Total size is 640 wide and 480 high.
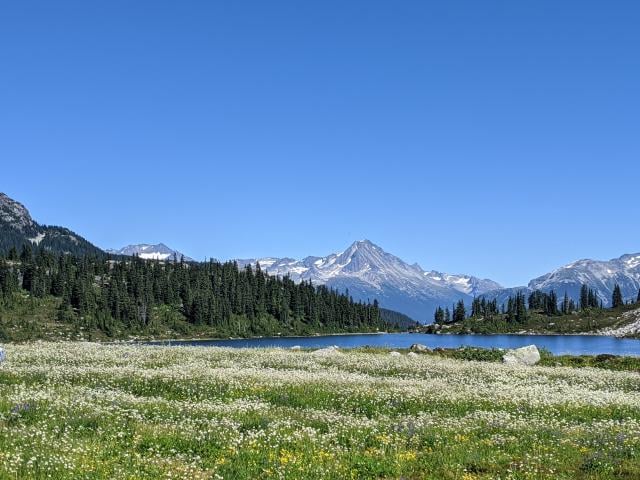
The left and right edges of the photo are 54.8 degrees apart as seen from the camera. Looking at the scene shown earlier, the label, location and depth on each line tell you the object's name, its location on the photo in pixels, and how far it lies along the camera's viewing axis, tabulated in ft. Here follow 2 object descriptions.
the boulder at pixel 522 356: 166.30
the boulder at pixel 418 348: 196.70
